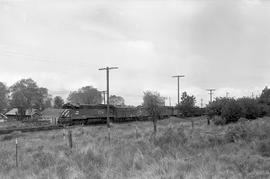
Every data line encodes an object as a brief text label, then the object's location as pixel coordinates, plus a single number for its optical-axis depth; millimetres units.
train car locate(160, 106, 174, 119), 60609
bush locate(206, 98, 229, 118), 35278
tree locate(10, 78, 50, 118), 87250
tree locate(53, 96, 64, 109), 114638
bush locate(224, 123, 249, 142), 14545
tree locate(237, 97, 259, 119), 34594
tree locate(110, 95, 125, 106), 143750
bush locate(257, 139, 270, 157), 10695
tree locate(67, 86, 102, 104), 124375
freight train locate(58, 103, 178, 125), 50312
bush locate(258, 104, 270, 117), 37244
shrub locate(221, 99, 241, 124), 33188
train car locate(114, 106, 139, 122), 56834
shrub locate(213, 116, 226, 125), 32419
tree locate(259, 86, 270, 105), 42559
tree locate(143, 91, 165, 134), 34572
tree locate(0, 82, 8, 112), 89644
